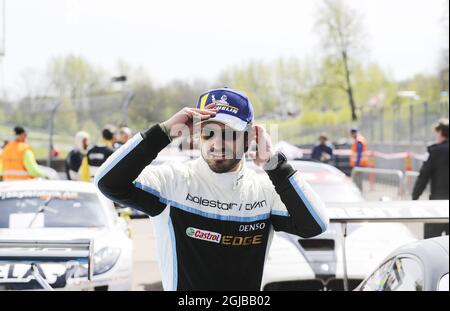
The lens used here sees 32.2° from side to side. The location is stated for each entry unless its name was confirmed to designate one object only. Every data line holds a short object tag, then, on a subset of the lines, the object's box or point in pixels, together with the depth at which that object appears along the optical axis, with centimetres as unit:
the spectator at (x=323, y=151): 1869
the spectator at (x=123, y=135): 969
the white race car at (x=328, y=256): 639
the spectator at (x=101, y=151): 962
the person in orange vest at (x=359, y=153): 1822
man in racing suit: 261
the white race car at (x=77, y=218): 643
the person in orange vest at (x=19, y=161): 1040
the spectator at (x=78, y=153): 1108
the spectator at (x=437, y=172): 827
